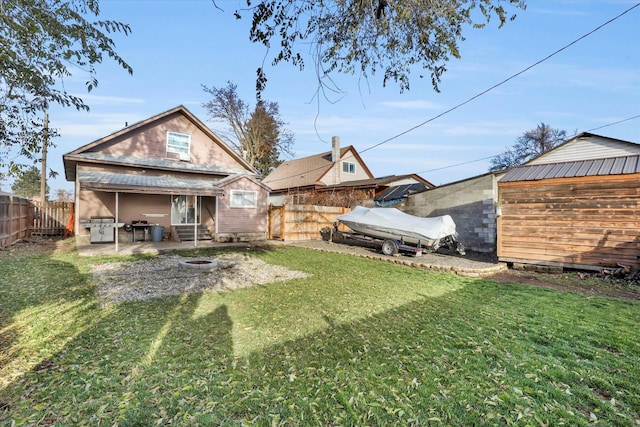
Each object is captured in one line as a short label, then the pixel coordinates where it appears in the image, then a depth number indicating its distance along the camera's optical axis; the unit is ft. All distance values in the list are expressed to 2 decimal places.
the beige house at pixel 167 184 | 42.68
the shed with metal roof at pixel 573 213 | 26.86
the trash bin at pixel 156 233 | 46.68
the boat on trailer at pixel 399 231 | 37.68
